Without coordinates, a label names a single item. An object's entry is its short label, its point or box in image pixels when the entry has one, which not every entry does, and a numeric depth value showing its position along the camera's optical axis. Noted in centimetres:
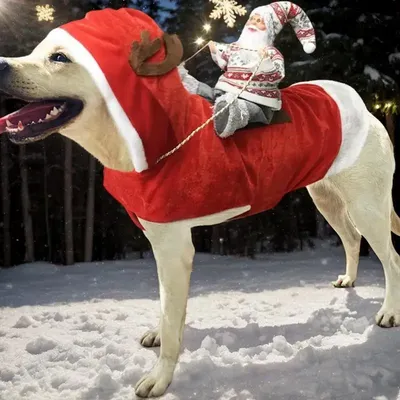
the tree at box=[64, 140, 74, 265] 435
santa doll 142
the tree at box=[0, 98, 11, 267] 432
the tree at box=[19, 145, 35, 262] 461
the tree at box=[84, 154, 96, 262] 448
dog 120
